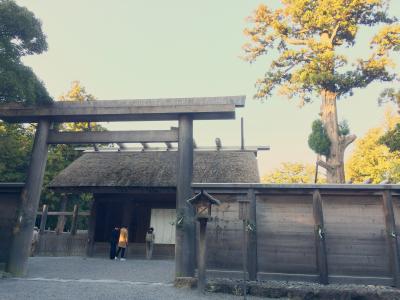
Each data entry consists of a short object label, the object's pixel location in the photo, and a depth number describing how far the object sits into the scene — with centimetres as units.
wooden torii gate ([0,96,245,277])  741
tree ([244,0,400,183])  1221
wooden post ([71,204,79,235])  1427
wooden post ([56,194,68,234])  1488
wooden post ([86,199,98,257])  1364
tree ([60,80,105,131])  2273
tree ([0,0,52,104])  748
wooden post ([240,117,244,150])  1852
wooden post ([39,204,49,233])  1424
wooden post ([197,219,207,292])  637
